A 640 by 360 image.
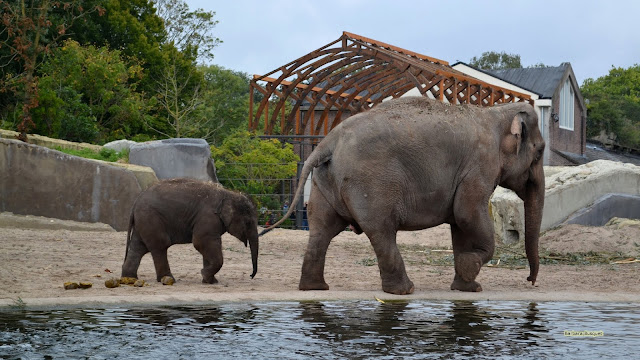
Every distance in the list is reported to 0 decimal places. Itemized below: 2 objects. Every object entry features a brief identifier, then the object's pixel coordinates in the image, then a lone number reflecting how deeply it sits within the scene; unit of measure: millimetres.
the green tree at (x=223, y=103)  38438
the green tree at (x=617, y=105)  59281
